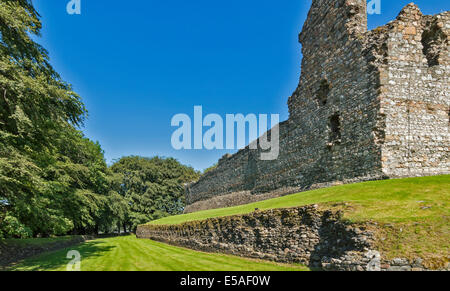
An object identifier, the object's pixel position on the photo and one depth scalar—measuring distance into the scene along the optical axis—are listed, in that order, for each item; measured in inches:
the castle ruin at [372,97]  425.7
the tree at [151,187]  1612.9
